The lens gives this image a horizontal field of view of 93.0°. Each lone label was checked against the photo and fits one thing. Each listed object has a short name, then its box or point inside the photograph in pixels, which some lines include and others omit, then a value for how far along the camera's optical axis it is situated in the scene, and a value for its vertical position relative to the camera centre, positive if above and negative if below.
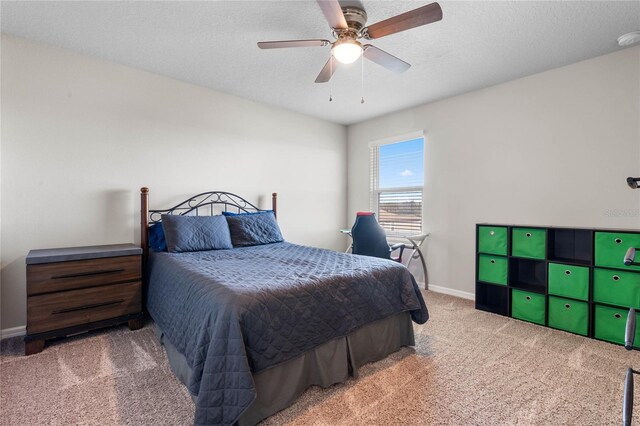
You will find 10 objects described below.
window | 4.15 +0.41
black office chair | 3.28 -0.30
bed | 1.41 -0.64
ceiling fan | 1.70 +1.14
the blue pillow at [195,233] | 2.82 -0.23
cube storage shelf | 2.43 -0.57
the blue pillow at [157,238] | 2.92 -0.28
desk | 3.91 -0.45
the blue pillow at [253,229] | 3.23 -0.21
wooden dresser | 2.21 -0.65
